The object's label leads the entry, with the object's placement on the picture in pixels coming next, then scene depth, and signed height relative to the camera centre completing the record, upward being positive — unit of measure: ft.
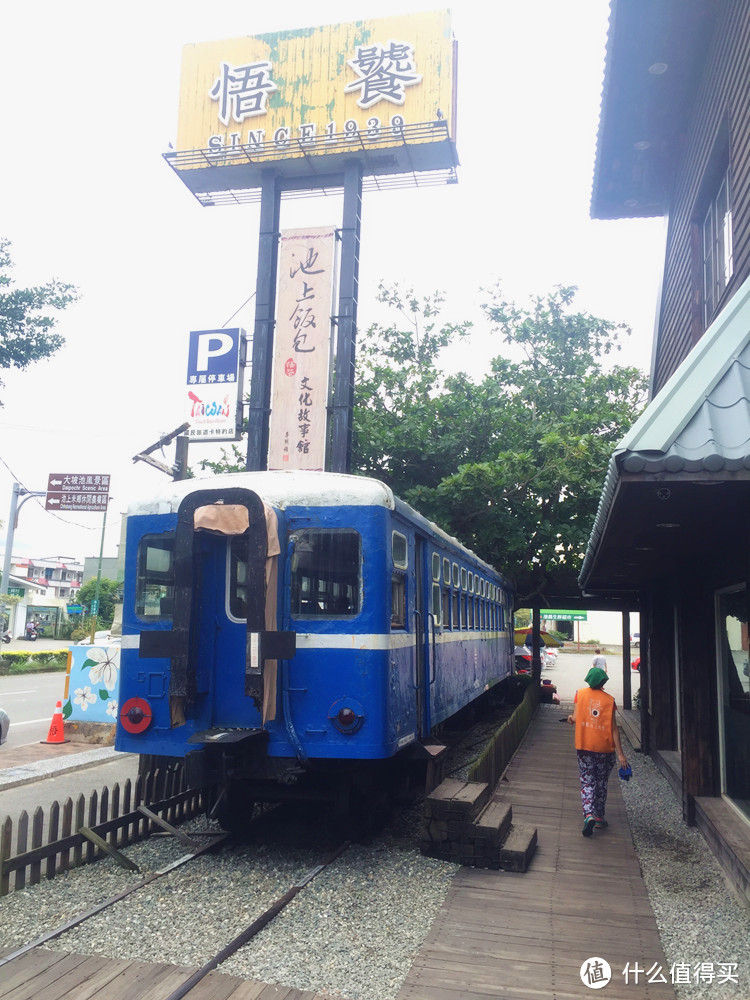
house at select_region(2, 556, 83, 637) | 183.04 +8.04
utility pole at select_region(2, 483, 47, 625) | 81.51 +10.96
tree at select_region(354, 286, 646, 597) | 50.85 +11.85
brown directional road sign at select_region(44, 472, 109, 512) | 73.05 +11.66
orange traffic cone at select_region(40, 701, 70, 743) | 40.81 -5.55
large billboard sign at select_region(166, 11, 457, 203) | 43.65 +28.69
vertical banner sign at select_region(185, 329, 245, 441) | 40.78 +12.23
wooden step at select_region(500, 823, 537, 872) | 20.07 -5.48
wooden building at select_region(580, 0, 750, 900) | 13.28 +3.83
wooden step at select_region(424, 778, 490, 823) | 20.65 -4.44
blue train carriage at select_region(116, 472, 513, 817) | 19.75 -0.21
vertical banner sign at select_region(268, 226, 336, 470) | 39.58 +13.66
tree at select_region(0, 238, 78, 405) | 53.62 +19.73
